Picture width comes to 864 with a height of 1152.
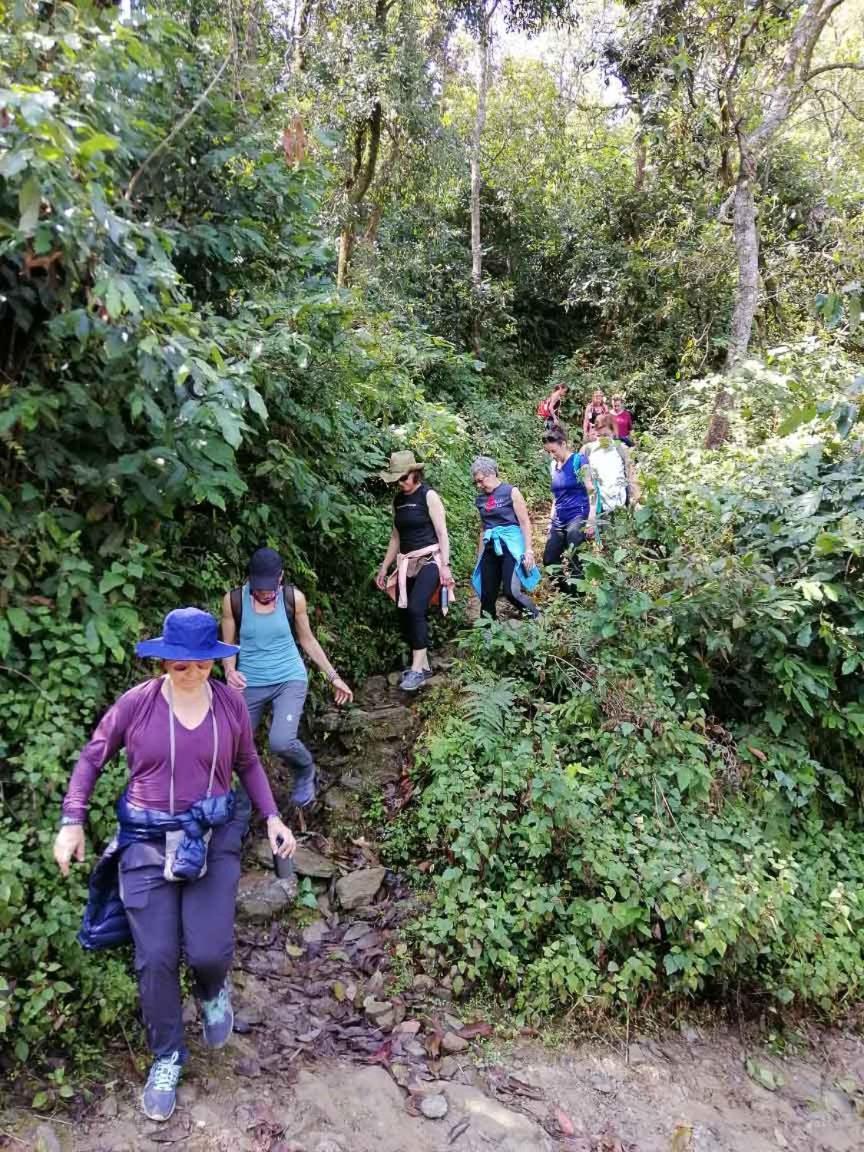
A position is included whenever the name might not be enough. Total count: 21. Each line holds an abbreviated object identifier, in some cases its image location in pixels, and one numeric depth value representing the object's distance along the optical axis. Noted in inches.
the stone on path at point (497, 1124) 124.6
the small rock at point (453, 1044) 141.6
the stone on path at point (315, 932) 163.9
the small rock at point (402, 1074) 133.3
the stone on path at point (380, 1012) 145.6
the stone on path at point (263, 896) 163.8
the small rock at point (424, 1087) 131.6
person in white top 247.4
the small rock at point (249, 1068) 127.6
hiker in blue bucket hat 112.0
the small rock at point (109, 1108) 114.6
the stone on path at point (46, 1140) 106.7
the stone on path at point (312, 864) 177.3
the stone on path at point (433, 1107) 127.5
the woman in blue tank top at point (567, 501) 251.9
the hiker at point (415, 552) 221.8
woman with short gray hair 229.6
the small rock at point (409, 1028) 144.2
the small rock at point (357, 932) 165.2
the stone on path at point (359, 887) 172.4
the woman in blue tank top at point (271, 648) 166.1
